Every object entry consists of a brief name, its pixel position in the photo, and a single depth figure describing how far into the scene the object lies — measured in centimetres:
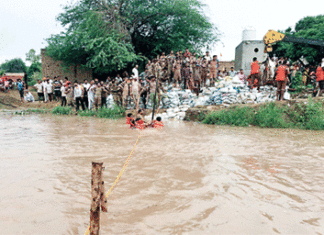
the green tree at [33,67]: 3015
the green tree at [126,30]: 1486
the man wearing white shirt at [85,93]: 1259
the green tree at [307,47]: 1605
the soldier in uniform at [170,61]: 1241
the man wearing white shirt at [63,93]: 1320
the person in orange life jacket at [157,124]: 855
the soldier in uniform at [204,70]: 1227
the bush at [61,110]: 1216
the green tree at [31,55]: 3238
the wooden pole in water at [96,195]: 213
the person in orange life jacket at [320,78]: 1000
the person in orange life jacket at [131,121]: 832
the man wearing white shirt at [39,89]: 1487
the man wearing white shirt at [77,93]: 1238
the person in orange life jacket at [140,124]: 822
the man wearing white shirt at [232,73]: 1428
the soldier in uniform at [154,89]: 1151
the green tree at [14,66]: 4033
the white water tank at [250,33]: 1944
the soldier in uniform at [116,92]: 1240
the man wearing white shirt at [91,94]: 1243
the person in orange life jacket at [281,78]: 965
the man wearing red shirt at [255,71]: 1118
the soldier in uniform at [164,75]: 1289
